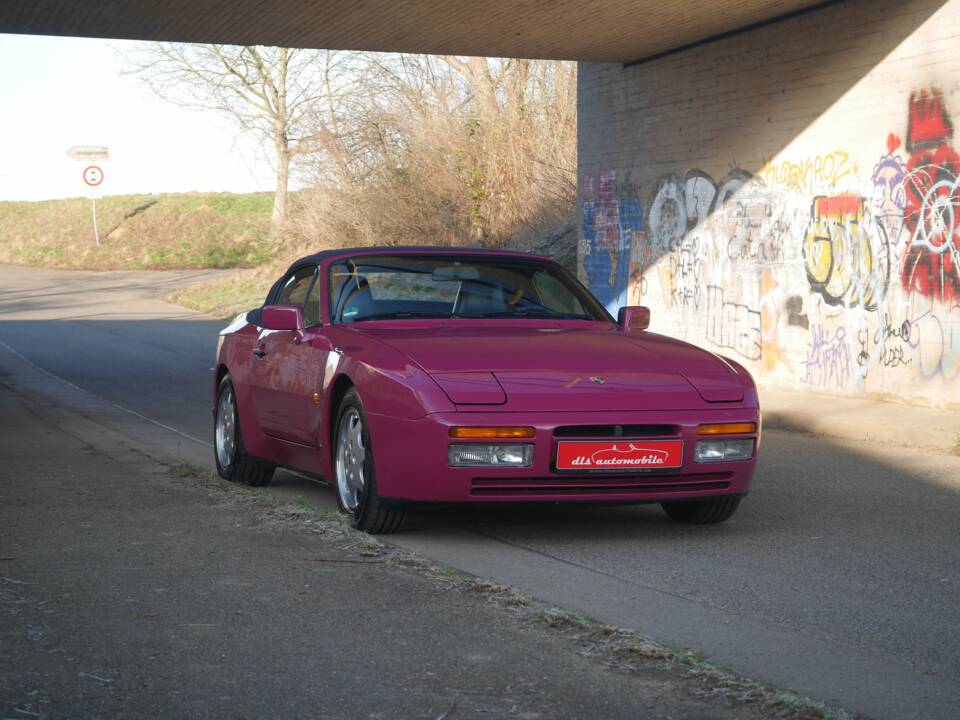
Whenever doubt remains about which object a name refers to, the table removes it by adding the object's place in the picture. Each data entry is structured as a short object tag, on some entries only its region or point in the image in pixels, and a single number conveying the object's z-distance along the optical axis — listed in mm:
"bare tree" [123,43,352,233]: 49094
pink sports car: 6527
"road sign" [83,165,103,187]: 52625
